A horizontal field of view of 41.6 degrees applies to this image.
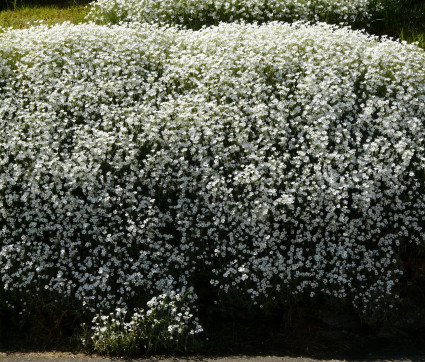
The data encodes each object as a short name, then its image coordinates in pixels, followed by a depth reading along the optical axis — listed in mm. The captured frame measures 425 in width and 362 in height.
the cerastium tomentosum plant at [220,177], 5379
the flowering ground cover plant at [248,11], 8609
